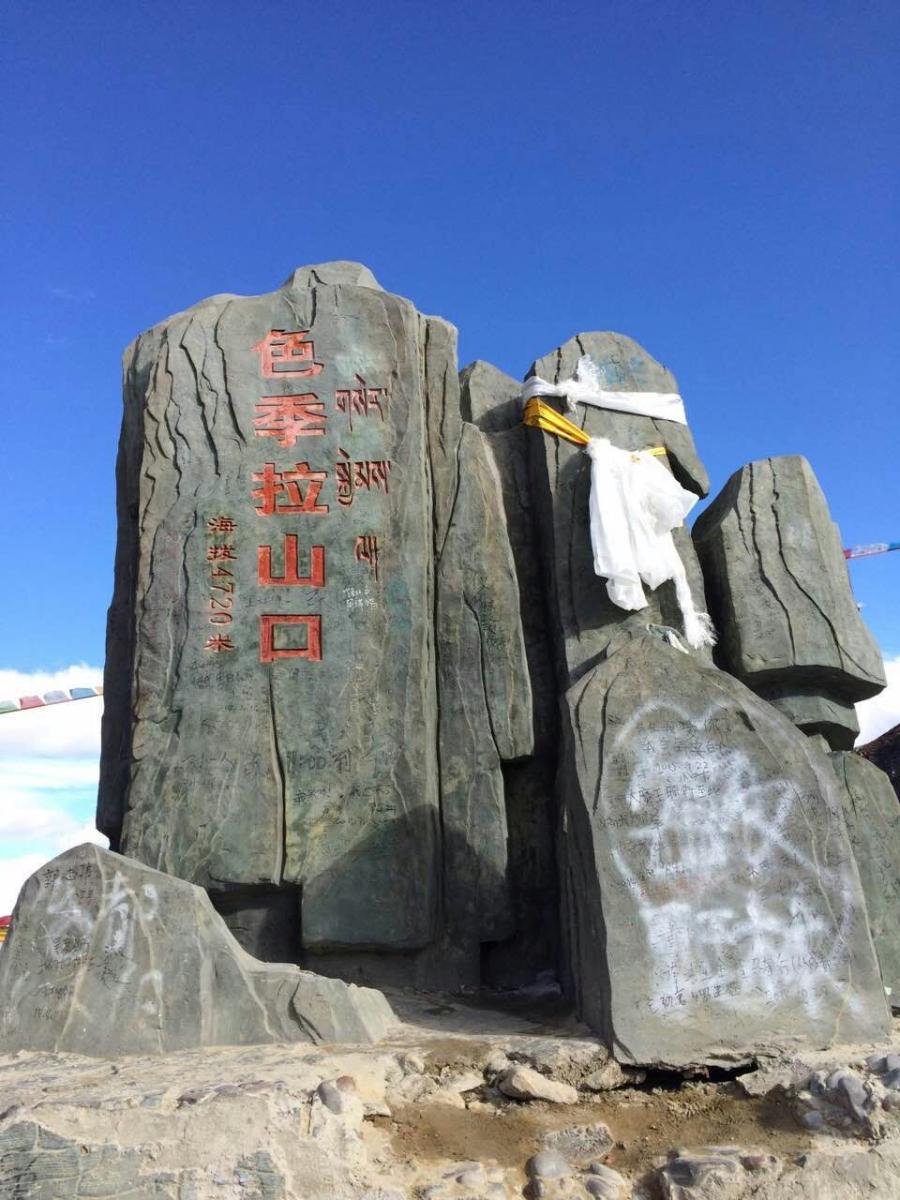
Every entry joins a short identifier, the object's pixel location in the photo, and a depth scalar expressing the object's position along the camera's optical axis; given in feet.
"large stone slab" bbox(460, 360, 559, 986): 17.76
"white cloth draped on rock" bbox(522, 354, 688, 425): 20.08
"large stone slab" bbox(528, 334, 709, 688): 18.40
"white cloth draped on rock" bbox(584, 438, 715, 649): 18.17
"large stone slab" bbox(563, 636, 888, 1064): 11.66
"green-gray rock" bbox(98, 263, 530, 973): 16.85
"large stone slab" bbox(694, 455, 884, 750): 18.43
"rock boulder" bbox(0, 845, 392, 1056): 12.39
